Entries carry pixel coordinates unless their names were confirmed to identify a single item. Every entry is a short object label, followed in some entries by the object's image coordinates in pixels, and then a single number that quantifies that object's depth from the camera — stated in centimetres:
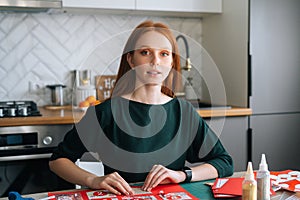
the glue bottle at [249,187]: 113
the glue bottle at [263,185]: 118
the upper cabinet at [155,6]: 262
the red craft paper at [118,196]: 122
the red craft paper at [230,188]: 125
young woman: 141
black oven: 226
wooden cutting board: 290
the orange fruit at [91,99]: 259
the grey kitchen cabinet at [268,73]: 267
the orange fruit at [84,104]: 253
